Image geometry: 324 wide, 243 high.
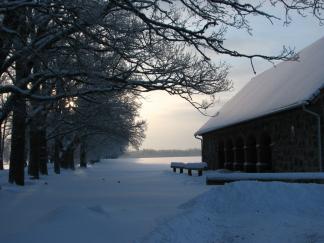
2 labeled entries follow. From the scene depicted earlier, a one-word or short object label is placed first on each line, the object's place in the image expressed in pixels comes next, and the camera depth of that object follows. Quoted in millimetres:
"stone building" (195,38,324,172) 18297
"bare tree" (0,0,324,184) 7492
